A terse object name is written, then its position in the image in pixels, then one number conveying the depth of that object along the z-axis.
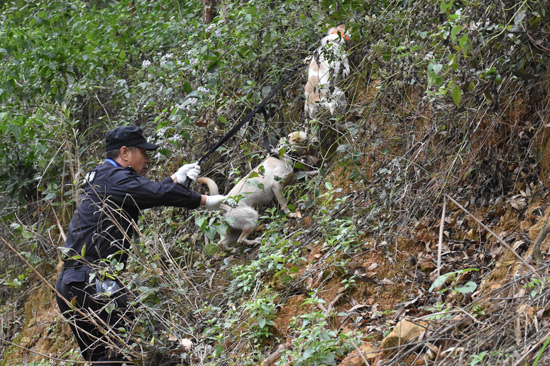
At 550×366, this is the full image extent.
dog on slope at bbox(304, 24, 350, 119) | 6.95
